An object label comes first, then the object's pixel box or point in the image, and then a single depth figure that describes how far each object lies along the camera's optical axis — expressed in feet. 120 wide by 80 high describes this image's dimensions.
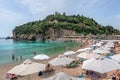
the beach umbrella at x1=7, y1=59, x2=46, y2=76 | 13.24
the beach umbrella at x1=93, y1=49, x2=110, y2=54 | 26.77
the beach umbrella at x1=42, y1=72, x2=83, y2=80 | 9.68
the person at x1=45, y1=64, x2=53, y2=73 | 22.46
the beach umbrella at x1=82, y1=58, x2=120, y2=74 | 13.24
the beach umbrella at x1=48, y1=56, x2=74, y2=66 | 17.94
